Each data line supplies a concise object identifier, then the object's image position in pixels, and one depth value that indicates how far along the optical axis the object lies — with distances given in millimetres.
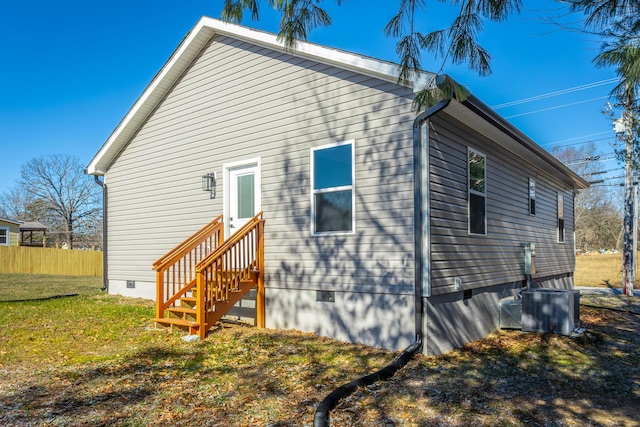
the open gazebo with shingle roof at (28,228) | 32562
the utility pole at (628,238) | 13914
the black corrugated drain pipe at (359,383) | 3632
